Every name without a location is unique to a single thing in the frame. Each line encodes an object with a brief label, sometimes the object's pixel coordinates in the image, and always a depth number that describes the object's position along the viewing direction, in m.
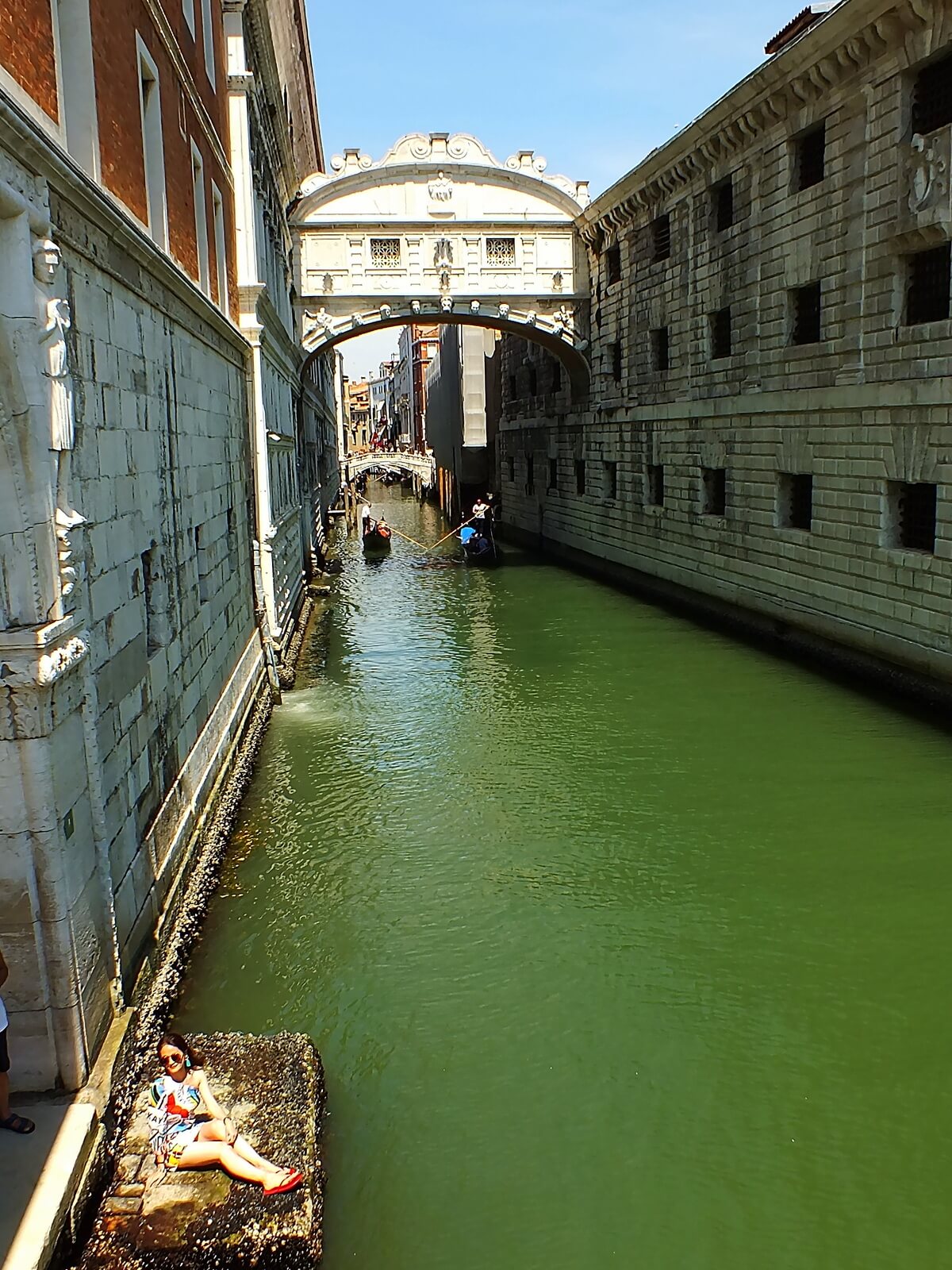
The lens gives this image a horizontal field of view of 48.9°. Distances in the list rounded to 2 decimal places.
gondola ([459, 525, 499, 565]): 25.94
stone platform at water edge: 3.88
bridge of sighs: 23.00
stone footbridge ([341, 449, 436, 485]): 57.12
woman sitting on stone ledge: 4.18
